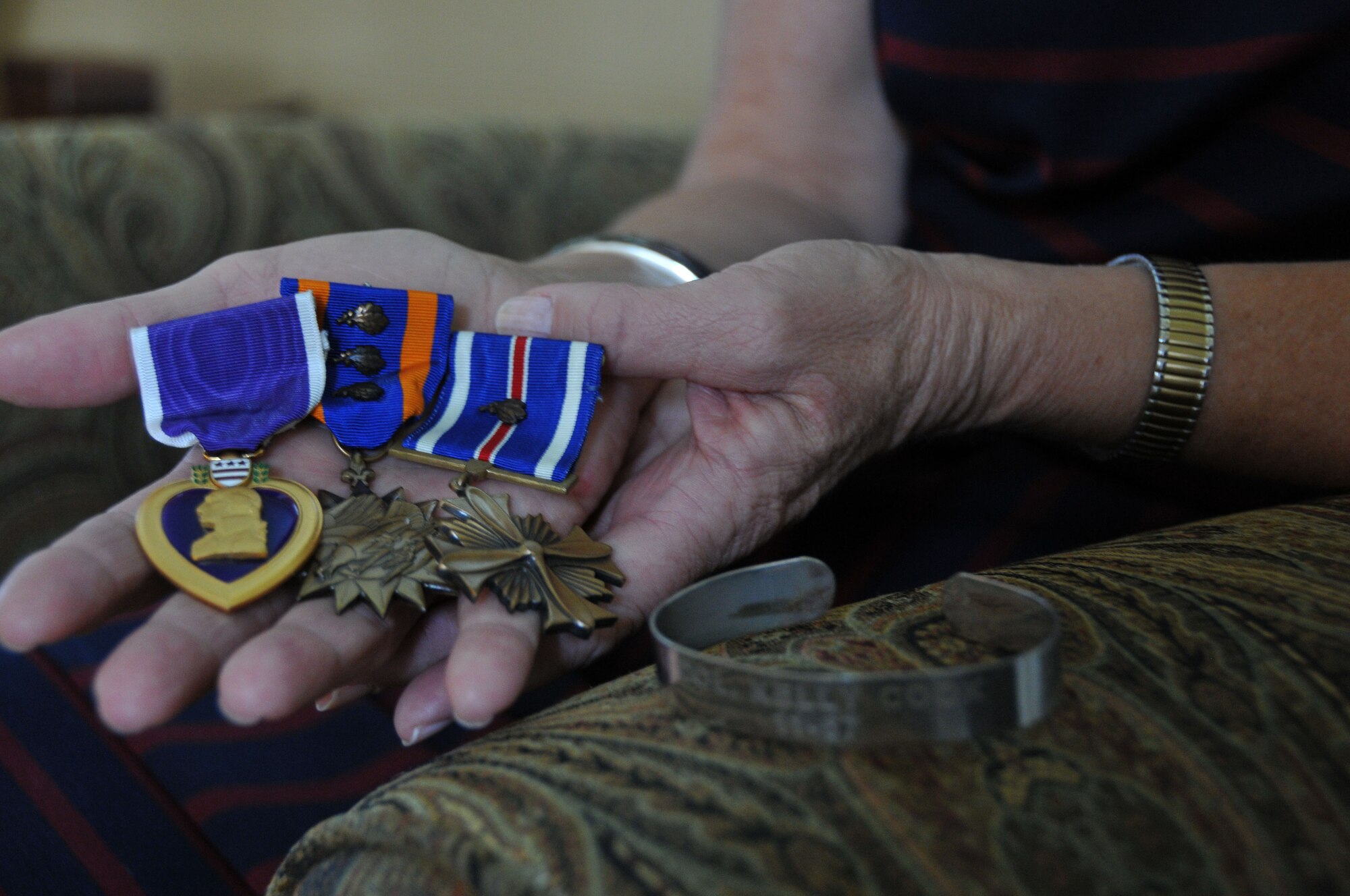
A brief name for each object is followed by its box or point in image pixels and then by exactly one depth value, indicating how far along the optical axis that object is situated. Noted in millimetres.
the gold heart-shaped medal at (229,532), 420
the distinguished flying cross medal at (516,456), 431
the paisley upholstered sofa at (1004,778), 370
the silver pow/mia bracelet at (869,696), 384
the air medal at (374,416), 430
